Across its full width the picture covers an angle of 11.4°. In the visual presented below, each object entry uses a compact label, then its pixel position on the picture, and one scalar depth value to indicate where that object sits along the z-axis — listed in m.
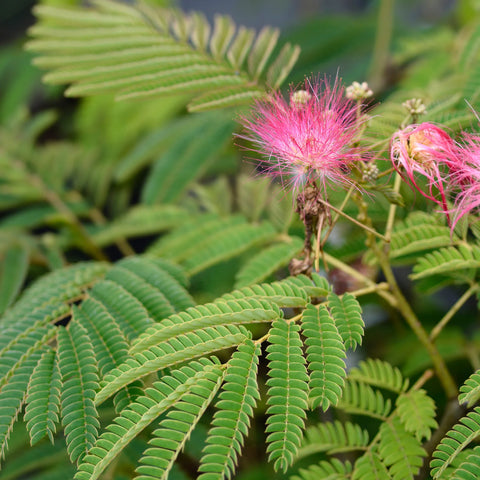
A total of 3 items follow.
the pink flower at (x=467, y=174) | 1.01
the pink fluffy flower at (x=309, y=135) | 1.02
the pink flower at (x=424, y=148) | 1.01
